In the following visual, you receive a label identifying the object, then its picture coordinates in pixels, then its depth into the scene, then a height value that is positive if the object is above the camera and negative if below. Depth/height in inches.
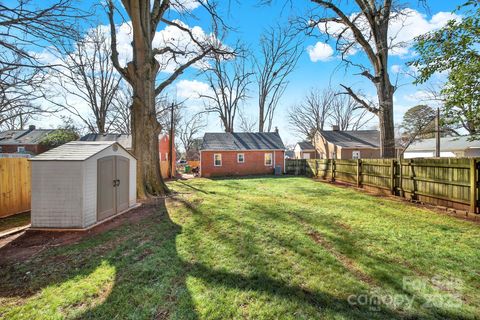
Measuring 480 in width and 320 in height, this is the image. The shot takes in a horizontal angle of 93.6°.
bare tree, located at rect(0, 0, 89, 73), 151.3 +98.9
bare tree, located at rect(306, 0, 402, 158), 392.5 +183.6
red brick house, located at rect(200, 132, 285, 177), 834.2 +12.1
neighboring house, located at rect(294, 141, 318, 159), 1331.2 +56.2
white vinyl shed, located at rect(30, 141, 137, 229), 215.3 -25.9
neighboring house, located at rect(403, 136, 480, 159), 922.1 +43.4
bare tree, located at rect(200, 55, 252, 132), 1141.1 +317.3
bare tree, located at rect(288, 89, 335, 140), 1435.2 +253.0
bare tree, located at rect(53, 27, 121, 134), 948.3 +290.0
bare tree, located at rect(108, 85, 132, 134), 1077.8 +218.8
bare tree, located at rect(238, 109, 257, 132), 1546.0 +221.2
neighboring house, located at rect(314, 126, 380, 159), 1053.6 +75.9
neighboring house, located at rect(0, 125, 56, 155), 1099.9 +96.3
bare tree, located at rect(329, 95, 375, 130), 1442.2 +260.1
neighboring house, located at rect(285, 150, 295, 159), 2321.4 +59.8
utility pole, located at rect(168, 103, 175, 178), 751.7 +15.3
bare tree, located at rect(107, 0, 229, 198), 368.5 +121.2
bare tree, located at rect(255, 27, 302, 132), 1130.7 +398.7
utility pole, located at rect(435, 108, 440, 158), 663.8 +36.1
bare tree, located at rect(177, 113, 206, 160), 1669.0 +184.6
